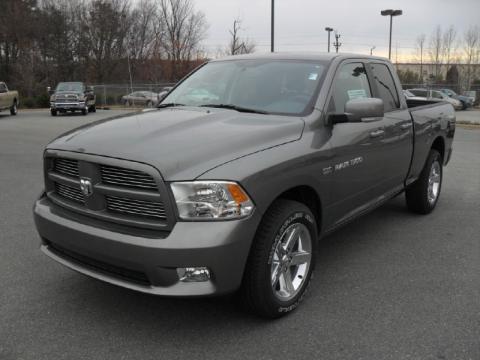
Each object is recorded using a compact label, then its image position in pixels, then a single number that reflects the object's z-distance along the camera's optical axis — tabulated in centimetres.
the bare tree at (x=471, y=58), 4846
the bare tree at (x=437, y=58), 5556
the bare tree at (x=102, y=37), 5197
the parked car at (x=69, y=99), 2642
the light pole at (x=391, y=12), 4094
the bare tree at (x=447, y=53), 5512
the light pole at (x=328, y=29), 4618
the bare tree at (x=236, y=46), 4075
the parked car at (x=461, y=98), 3630
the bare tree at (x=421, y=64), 5269
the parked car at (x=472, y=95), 3994
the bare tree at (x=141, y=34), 5469
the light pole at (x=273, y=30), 2475
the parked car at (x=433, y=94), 3178
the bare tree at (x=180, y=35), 4991
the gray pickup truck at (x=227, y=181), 294
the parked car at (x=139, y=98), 3772
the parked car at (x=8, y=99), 2509
